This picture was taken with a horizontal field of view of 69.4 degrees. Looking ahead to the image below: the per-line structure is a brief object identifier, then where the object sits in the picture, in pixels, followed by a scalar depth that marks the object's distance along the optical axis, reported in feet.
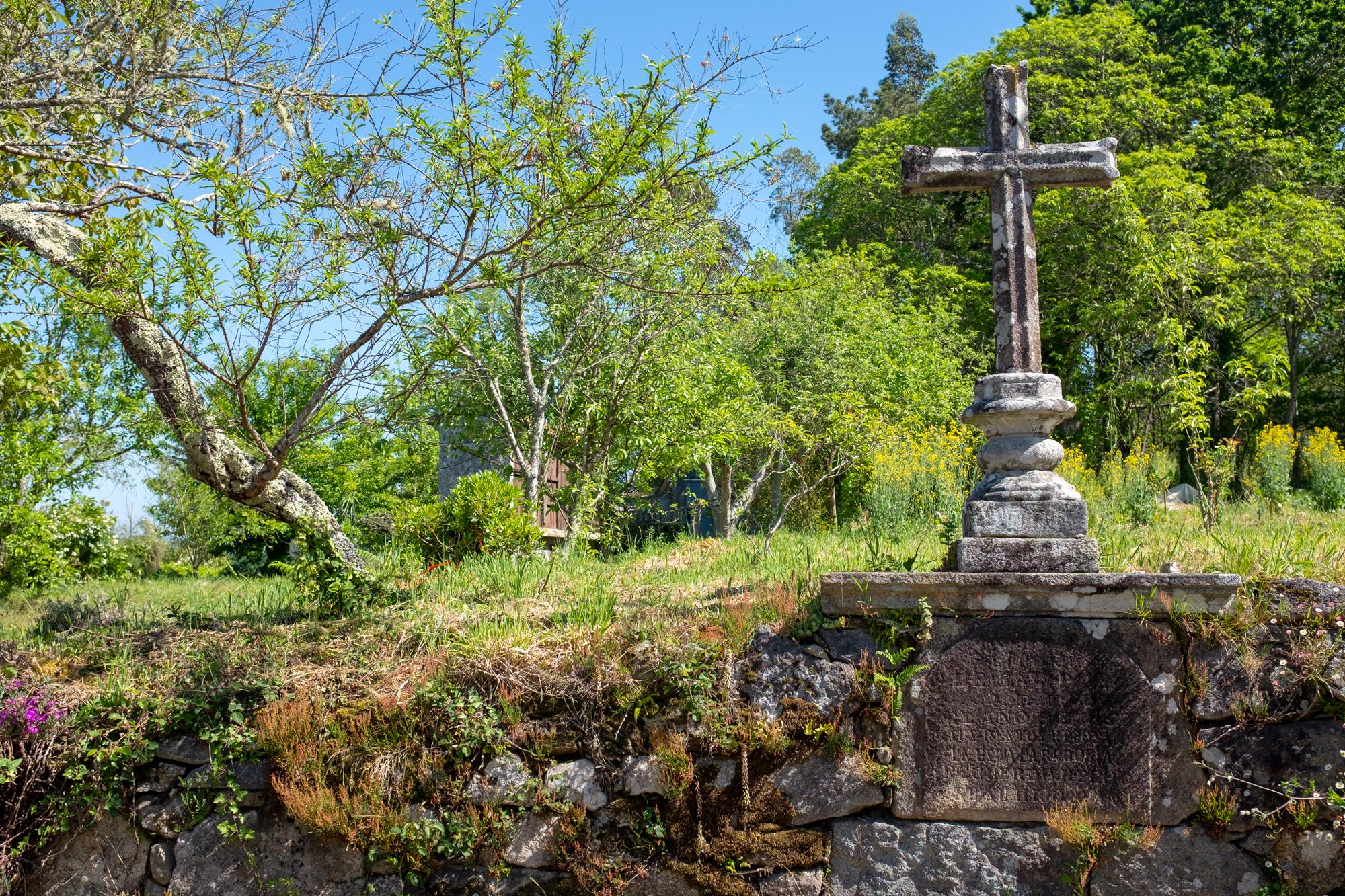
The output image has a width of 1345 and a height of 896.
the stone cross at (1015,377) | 14.17
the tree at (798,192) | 84.06
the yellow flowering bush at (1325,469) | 30.78
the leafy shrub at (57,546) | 32.71
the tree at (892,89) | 92.38
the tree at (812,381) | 35.60
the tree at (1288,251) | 48.93
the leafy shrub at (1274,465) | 29.89
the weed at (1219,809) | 13.20
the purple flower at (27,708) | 14.94
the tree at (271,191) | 16.14
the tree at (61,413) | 19.53
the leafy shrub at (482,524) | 26.23
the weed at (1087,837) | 13.14
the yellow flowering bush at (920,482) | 28.17
